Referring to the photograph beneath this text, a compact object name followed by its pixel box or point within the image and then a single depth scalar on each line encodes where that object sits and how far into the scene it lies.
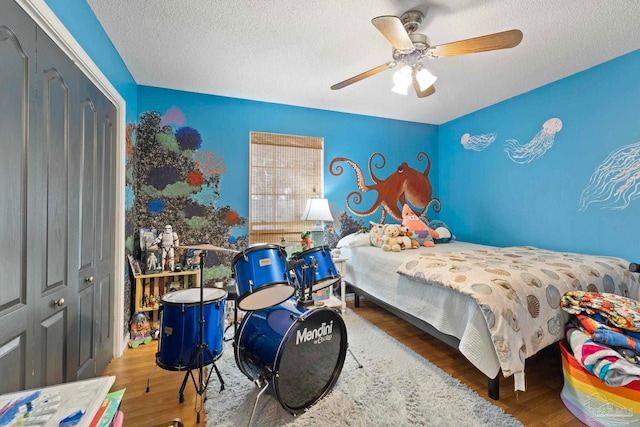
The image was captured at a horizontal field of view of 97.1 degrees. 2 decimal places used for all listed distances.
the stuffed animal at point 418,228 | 3.37
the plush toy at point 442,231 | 3.72
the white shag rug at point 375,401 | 1.55
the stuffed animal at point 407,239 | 3.12
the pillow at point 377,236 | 3.28
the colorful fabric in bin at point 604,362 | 1.40
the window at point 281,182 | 3.37
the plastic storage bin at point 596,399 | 1.42
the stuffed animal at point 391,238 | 3.04
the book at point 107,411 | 0.81
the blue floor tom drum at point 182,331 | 1.64
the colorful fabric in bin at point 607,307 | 1.58
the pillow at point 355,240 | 3.42
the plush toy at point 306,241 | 3.07
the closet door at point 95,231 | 1.65
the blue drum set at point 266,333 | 1.54
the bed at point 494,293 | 1.65
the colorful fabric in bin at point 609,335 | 1.51
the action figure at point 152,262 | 2.62
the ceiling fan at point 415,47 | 1.59
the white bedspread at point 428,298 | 1.71
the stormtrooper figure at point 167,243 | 2.71
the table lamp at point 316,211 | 3.27
